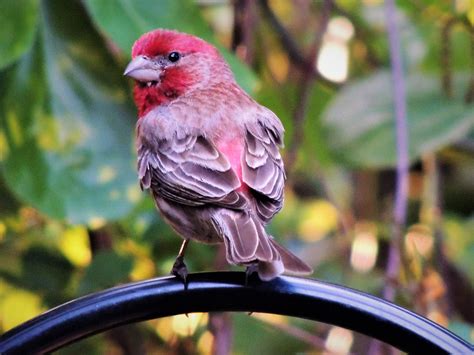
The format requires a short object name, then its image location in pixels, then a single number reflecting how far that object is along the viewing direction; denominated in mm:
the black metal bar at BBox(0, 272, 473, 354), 3992
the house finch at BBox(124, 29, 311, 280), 4887
